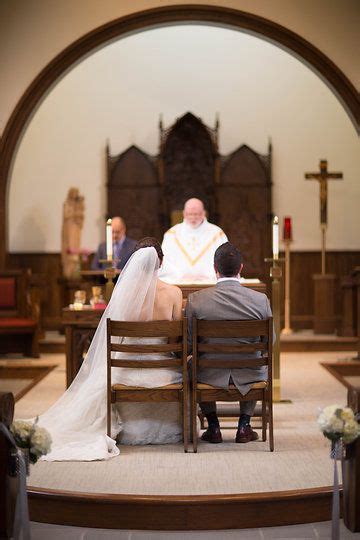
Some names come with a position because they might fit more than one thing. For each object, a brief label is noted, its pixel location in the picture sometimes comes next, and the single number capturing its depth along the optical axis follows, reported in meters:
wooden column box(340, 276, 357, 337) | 12.60
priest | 9.55
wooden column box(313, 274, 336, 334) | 13.17
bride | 6.47
